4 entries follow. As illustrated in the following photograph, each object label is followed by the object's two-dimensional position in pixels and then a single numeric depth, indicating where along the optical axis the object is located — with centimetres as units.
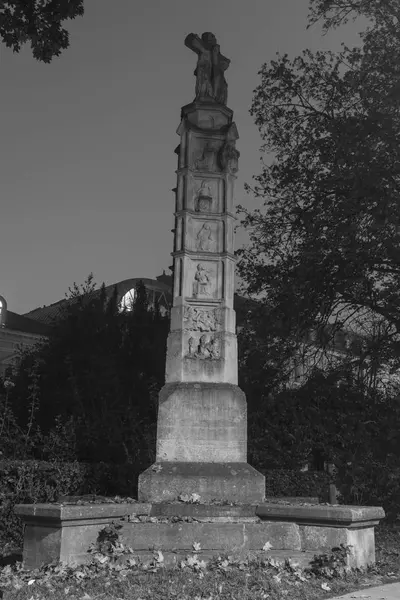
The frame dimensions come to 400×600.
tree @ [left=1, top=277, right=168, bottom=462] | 1467
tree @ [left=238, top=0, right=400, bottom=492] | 1467
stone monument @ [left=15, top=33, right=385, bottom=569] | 701
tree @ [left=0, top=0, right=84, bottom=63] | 680
